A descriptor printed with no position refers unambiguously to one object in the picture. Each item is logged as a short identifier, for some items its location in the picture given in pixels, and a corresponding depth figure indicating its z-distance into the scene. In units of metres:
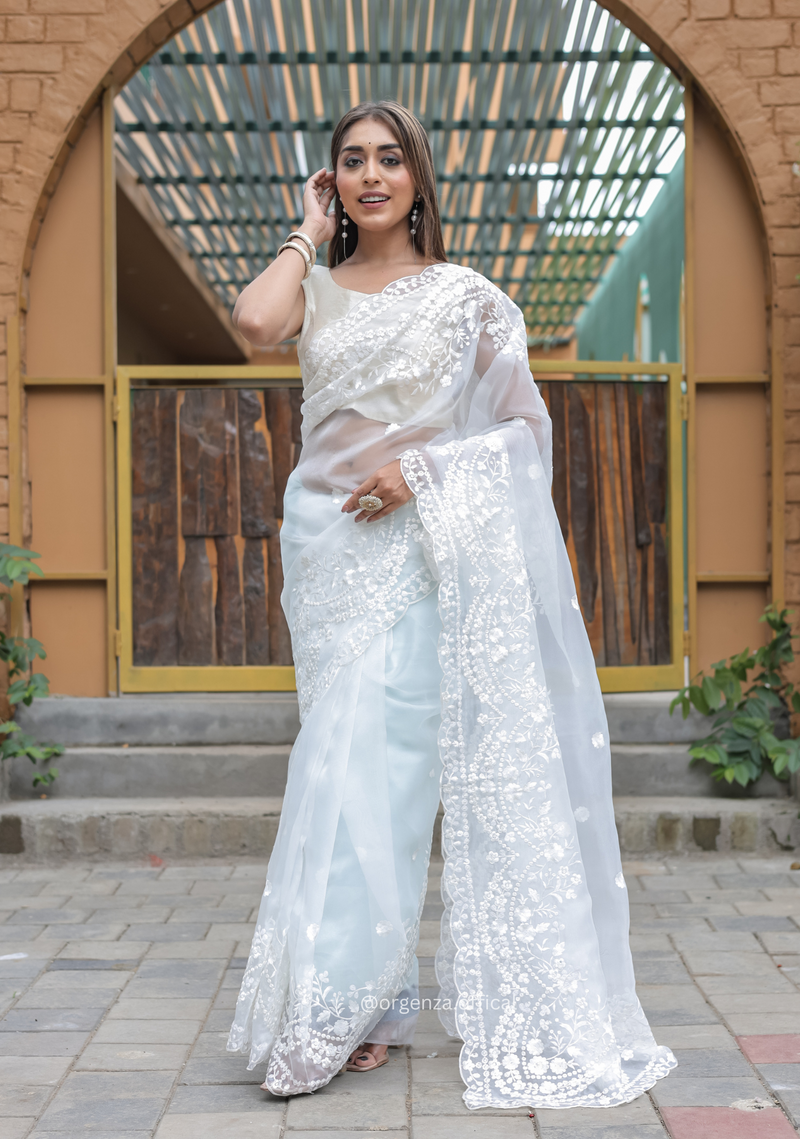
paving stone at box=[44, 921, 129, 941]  3.24
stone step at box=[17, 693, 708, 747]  4.45
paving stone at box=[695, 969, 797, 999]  2.75
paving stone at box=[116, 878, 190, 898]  3.71
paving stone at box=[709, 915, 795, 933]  3.25
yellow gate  4.68
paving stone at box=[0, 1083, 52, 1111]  2.11
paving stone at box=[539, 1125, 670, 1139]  1.98
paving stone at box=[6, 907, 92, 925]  3.40
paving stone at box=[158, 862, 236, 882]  3.89
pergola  5.25
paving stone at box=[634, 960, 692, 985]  2.84
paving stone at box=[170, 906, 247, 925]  3.41
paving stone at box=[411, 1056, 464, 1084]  2.25
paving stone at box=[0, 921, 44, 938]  3.18
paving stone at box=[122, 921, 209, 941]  3.24
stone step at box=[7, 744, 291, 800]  4.32
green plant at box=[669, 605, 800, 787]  4.23
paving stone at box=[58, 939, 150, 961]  3.06
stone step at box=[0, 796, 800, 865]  4.09
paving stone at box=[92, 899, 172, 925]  3.41
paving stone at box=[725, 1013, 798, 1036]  2.48
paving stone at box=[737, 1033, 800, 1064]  2.32
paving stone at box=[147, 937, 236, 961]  3.06
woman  2.15
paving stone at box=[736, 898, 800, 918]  3.40
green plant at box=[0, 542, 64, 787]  4.24
